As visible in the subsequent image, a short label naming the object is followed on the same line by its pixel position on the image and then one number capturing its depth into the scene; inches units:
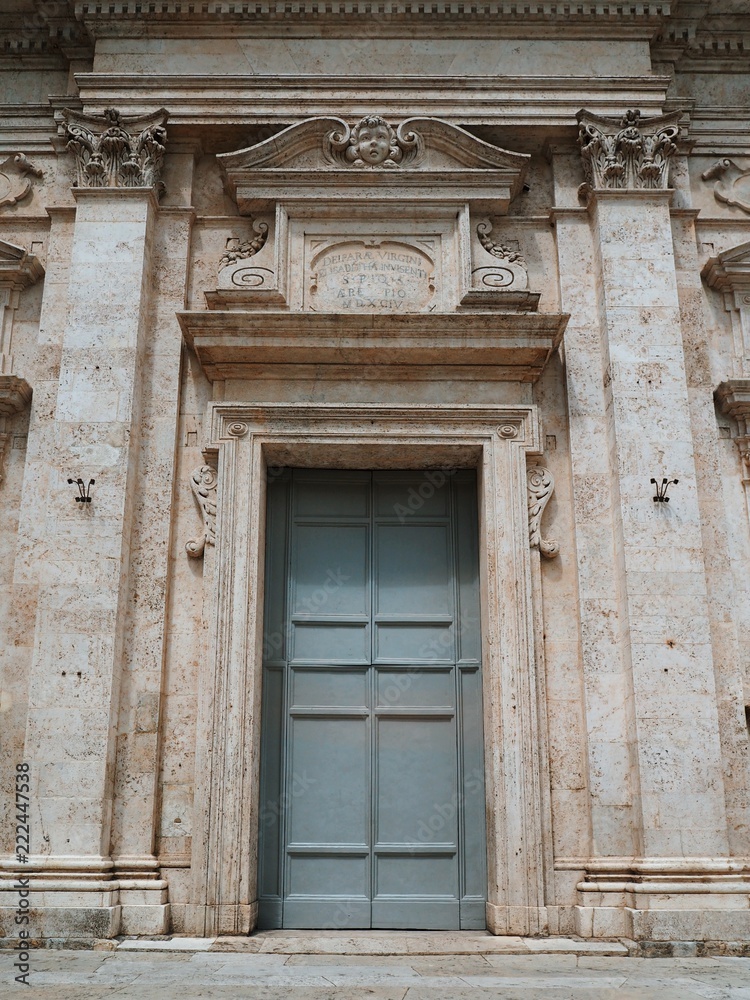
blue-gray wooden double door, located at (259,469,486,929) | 334.0
